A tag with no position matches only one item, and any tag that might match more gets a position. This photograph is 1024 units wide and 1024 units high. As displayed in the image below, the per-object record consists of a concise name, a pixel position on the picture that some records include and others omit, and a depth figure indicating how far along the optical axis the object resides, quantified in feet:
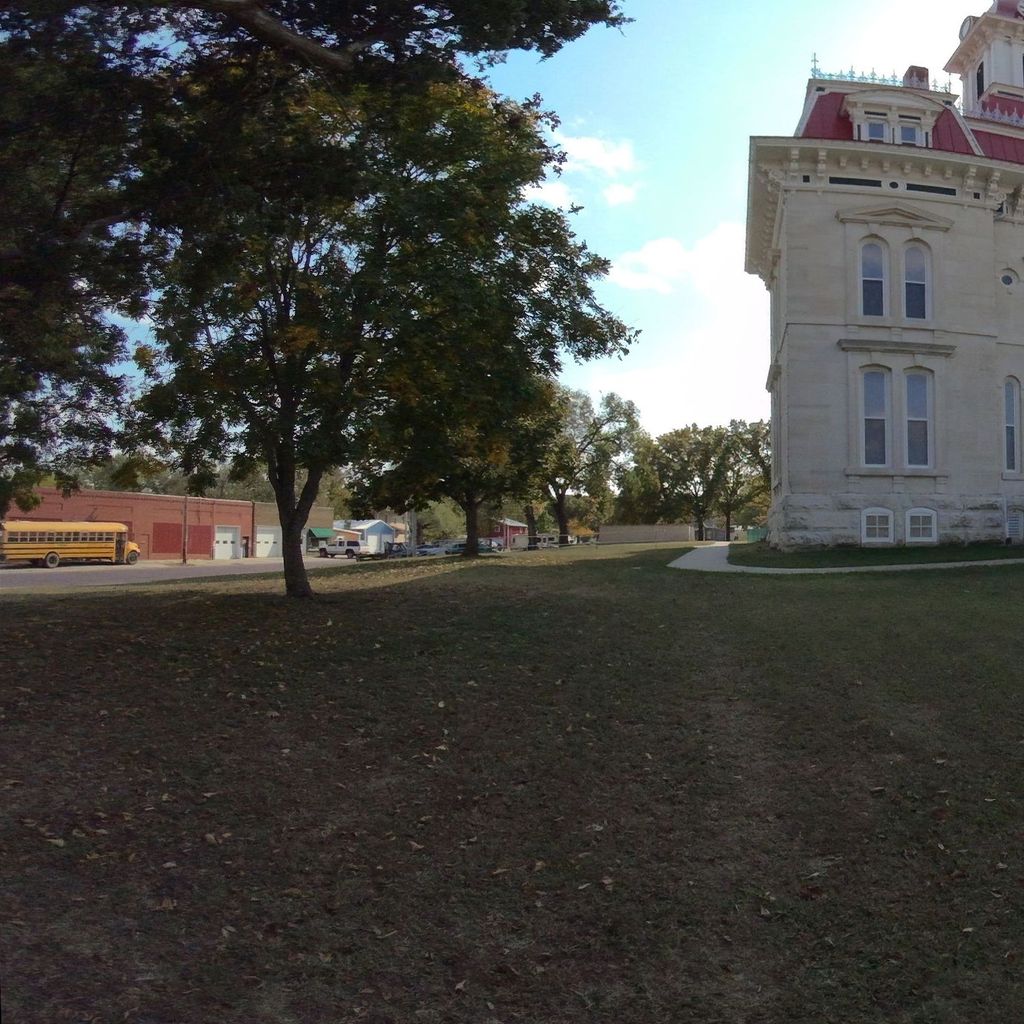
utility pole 168.55
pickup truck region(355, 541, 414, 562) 193.17
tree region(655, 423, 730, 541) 234.99
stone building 74.74
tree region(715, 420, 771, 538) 231.91
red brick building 176.65
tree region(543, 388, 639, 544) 179.04
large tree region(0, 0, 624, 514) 25.85
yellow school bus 140.26
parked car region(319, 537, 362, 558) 198.49
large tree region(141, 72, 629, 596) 33.19
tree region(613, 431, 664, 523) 213.66
